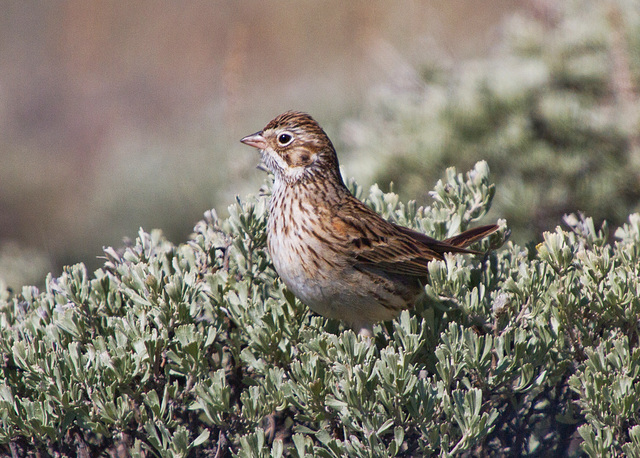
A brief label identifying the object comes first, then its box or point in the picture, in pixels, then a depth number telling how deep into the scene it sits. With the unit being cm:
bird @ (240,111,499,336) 771
